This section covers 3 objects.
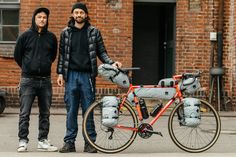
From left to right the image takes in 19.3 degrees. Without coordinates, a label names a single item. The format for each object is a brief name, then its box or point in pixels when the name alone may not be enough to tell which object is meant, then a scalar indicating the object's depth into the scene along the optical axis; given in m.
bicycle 9.07
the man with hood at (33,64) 9.27
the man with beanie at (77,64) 9.27
